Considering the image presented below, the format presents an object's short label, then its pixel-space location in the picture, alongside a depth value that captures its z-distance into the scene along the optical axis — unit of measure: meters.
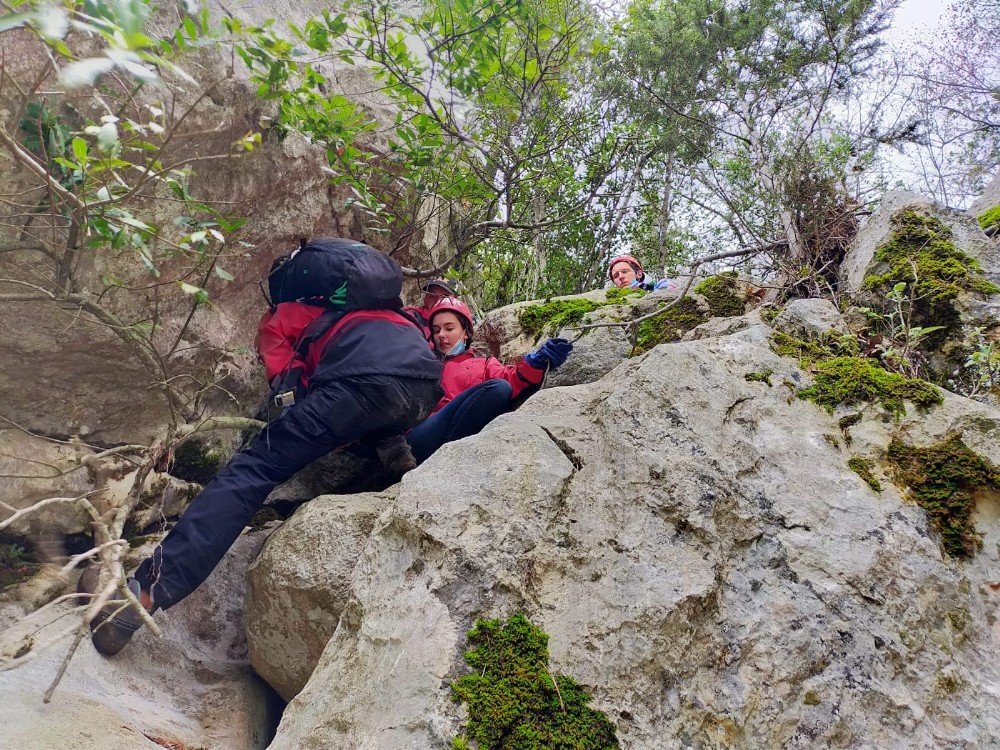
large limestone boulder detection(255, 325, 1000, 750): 2.64
